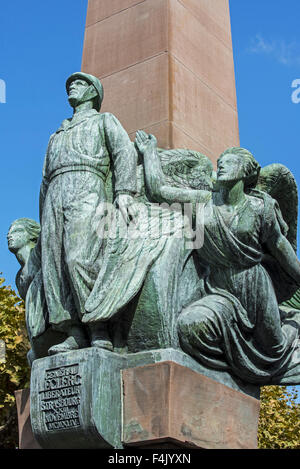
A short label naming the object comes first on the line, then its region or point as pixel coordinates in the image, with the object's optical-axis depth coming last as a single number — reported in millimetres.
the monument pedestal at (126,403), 5223
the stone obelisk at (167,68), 7066
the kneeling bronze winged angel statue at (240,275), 5773
